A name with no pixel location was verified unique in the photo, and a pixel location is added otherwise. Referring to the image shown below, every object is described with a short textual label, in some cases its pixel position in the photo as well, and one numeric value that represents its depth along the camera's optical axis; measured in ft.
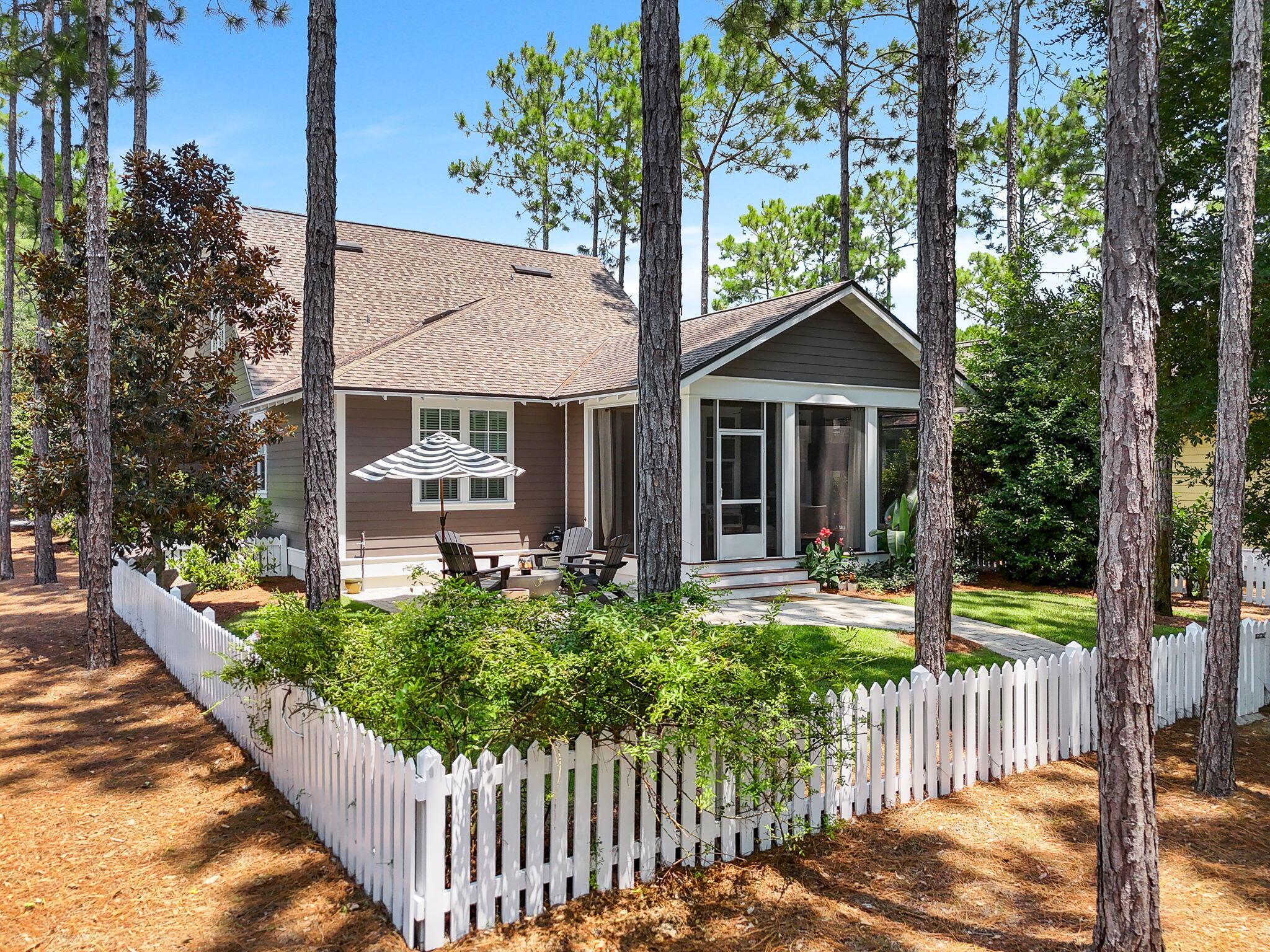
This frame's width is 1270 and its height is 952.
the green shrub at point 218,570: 44.47
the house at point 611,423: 43.09
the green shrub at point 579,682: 12.15
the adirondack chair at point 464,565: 35.55
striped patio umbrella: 37.06
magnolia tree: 34.19
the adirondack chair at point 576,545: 42.96
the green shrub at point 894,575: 43.14
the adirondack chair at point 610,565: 38.17
